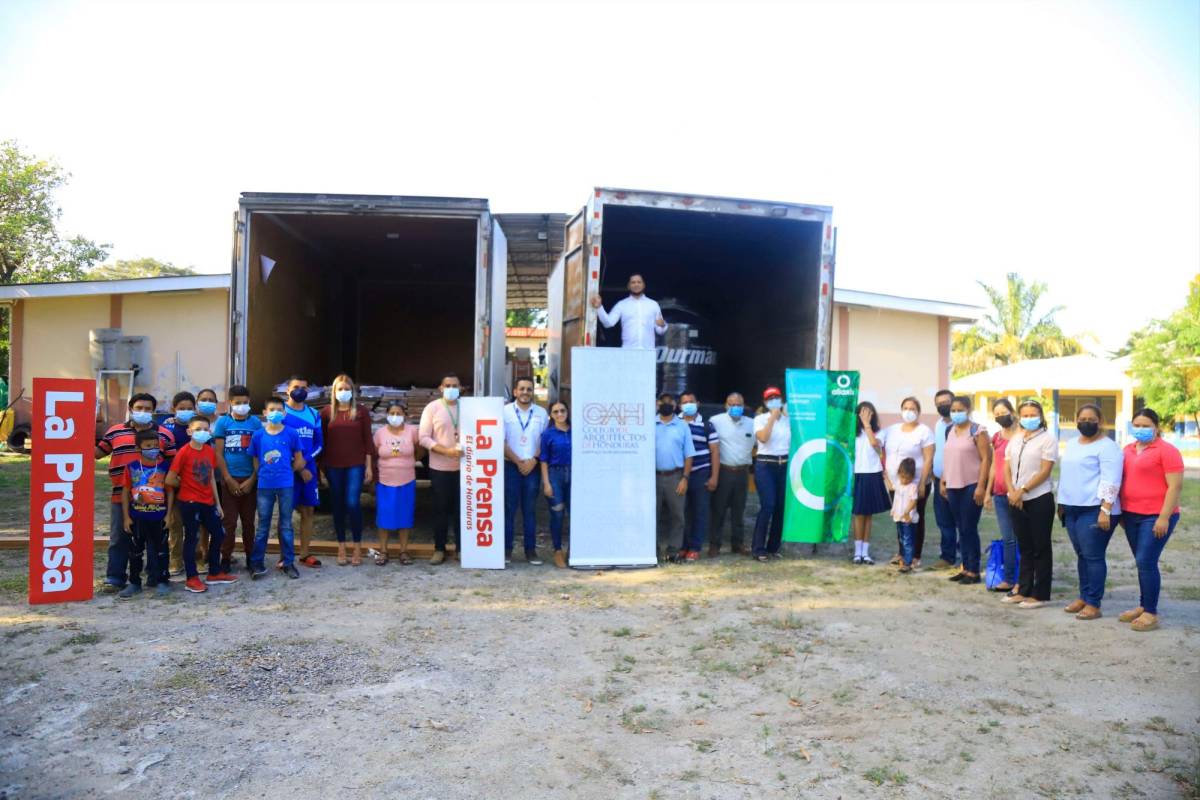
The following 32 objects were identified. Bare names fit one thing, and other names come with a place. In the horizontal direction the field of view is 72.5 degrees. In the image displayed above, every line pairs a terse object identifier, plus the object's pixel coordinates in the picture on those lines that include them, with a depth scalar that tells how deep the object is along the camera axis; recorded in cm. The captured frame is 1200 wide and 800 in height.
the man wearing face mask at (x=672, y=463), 793
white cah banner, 762
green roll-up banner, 810
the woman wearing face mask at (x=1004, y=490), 673
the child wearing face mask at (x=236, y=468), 686
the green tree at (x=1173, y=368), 2452
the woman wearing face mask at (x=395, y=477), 762
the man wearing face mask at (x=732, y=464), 814
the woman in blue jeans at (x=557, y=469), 767
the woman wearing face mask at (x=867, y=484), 799
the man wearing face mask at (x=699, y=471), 798
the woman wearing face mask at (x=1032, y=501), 632
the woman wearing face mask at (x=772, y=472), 806
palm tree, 3622
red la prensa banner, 578
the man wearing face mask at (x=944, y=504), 750
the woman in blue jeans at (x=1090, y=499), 586
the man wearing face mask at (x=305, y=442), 727
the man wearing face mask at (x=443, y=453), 767
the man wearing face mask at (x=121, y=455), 610
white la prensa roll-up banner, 751
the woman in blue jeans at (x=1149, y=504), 562
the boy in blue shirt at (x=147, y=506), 608
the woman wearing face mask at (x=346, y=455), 748
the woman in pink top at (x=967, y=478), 708
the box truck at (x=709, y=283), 807
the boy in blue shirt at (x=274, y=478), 693
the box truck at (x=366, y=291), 802
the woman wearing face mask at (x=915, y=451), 762
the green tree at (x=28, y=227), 2186
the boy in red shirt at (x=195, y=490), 628
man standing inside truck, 857
